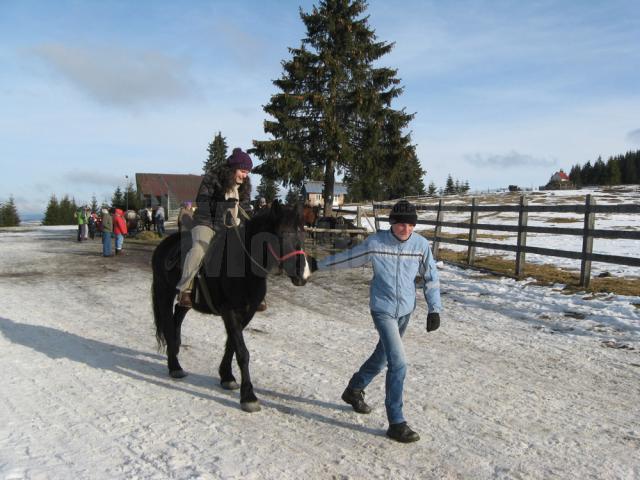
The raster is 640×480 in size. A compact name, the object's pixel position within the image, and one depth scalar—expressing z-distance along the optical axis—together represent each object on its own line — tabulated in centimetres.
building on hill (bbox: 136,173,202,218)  6481
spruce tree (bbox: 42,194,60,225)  6316
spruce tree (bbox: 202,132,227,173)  7400
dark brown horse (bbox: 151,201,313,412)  396
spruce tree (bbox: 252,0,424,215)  2484
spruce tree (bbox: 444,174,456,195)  9662
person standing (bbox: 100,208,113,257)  1622
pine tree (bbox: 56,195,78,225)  6582
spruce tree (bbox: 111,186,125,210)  5450
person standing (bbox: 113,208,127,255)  1624
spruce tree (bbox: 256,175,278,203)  6469
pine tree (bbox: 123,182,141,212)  5716
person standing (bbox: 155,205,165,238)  2481
